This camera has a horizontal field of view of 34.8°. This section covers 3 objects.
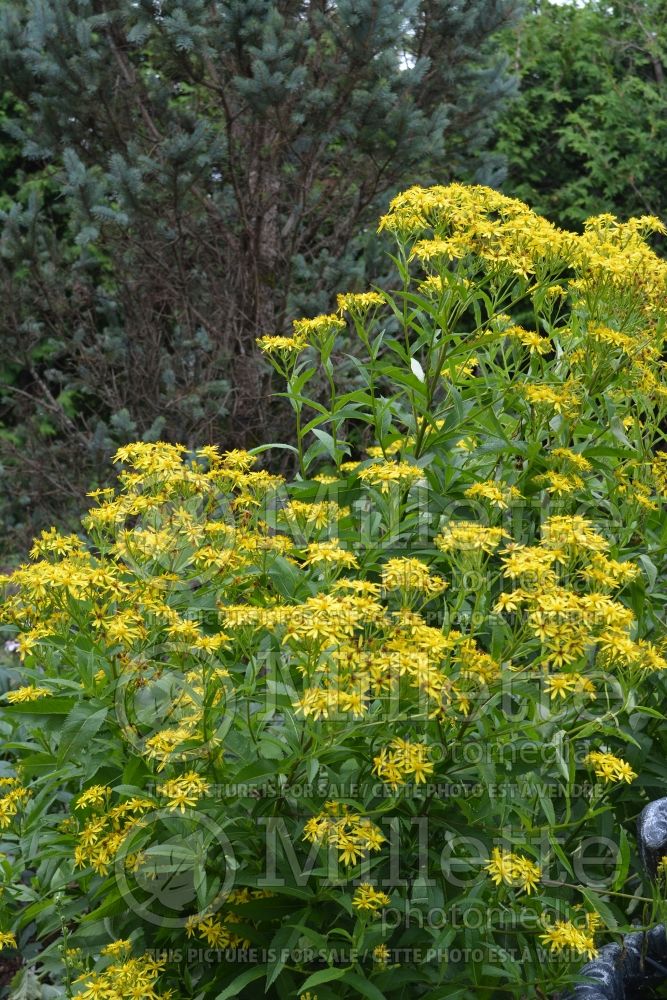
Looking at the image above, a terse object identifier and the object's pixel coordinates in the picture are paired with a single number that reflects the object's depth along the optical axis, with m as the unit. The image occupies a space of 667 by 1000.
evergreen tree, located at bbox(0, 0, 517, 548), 4.93
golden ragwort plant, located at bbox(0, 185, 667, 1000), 1.88
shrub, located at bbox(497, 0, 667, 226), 8.37
